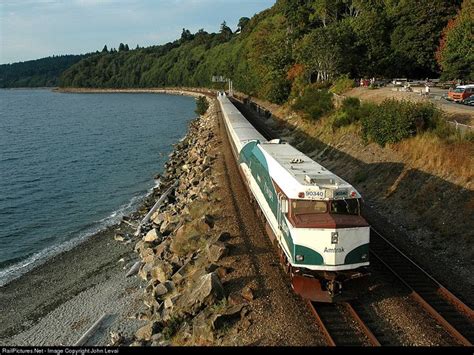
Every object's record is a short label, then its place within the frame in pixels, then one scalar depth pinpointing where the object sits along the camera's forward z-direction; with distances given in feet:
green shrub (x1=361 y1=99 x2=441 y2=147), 101.35
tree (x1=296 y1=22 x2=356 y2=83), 215.92
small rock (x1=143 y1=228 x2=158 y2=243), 92.12
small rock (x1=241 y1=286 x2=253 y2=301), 51.90
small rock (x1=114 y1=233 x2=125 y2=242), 105.64
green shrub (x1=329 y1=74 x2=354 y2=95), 187.11
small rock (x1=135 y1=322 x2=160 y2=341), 52.90
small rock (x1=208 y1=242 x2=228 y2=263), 63.36
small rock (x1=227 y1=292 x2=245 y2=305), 51.40
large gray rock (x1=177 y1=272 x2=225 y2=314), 51.90
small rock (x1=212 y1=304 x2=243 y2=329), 47.37
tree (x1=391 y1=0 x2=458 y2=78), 222.48
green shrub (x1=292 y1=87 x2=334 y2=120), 166.20
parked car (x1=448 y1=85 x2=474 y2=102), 139.23
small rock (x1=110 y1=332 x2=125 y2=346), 56.29
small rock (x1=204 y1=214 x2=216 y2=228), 78.64
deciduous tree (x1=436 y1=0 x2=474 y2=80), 184.24
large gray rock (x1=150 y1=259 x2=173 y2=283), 68.80
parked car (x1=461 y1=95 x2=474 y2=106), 131.95
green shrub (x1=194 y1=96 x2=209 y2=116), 329.11
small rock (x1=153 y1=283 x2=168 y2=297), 62.90
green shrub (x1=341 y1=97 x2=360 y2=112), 141.81
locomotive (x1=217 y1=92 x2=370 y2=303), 49.08
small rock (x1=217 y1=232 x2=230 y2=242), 69.92
